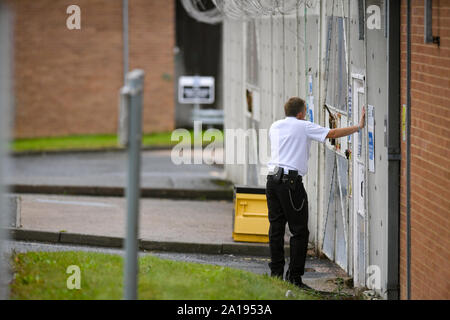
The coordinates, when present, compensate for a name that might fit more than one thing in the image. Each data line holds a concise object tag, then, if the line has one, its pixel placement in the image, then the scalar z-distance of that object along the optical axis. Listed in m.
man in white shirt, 19.03
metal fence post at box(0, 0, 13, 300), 11.70
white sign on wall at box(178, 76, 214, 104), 59.37
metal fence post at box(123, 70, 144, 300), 11.82
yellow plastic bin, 24.62
